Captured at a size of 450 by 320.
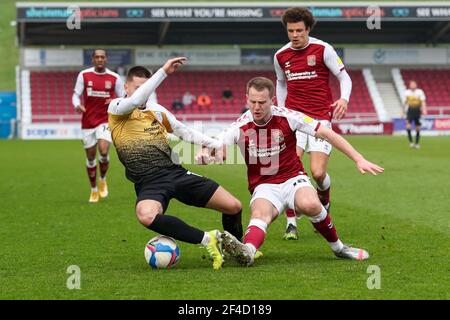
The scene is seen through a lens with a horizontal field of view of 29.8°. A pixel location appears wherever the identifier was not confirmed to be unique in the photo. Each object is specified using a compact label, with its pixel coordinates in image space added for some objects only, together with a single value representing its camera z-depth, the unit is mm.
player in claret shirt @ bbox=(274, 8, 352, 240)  9180
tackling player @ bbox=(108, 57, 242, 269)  7430
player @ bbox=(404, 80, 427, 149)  29672
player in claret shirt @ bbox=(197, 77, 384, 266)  7230
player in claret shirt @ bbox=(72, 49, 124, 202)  13523
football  7027
